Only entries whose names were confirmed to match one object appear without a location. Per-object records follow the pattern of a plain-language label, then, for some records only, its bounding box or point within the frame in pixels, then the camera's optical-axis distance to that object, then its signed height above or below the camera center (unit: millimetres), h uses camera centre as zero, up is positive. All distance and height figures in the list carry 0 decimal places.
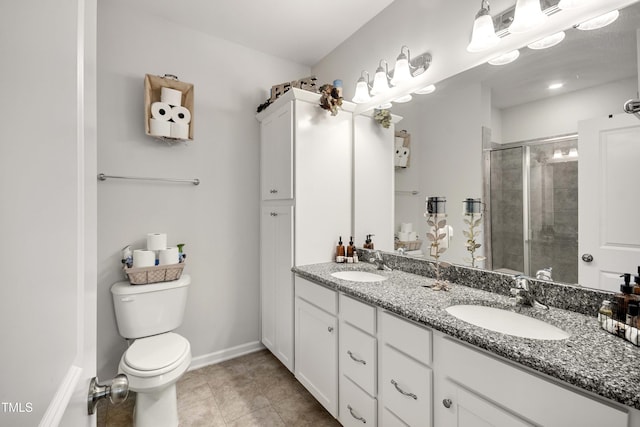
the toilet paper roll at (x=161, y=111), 1940 +723
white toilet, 1465 -770
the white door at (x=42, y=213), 291 +4
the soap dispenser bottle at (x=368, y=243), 2172 -225
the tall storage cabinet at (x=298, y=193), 1994 +159
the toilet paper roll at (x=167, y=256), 1925 -283
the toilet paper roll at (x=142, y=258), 1840 -286
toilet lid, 1488 -773
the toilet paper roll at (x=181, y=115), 2000 +716
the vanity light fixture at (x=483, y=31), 1346 +882
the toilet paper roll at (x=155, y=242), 1929 -185
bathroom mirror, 1073 +456
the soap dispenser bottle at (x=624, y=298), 904 -276
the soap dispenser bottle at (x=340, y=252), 2113 -290
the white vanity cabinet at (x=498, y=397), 695 -518
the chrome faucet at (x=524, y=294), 1167 -344
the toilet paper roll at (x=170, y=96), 1983 +843
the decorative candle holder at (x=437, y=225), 1538 -68
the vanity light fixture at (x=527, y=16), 1212 +858
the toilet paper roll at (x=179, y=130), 1986 +599
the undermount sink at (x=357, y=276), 1784 -401
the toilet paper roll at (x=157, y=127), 1935 +604
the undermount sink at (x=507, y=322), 1012 -430
